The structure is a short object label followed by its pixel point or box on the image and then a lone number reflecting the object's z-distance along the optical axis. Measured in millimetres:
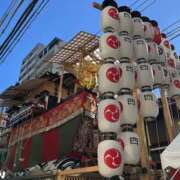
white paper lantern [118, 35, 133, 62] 5479
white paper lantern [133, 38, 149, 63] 5655
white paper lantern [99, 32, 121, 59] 5357
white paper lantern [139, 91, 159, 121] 5181
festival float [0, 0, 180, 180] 4777
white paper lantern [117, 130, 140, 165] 4615
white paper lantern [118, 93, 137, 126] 4878
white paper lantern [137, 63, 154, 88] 5378
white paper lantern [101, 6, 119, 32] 5698
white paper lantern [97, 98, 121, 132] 4668
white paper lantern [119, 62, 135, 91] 5135
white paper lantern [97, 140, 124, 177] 4359
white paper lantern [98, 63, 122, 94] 5016
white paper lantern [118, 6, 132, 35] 5810
